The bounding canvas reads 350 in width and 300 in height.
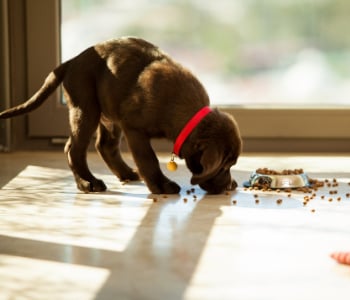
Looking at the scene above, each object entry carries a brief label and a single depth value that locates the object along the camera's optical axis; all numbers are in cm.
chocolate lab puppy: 399
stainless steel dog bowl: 440
